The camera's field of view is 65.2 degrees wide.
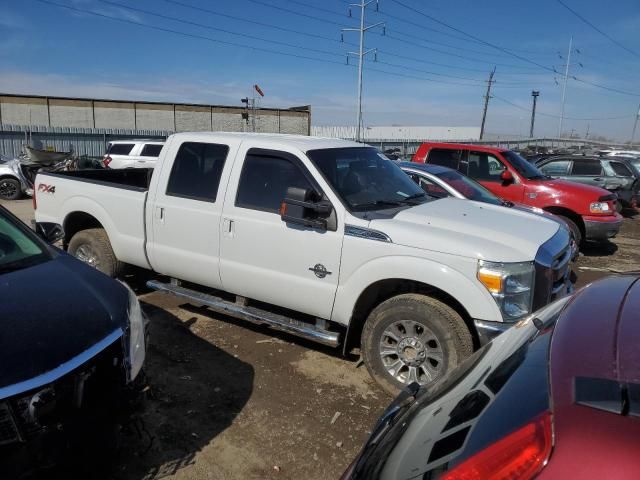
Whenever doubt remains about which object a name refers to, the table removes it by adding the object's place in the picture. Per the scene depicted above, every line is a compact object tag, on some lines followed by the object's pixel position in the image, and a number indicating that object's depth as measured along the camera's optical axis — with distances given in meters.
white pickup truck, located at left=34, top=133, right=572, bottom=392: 3.67
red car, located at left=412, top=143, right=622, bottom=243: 9.34
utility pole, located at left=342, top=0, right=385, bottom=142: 34.95
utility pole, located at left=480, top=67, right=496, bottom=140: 59.35
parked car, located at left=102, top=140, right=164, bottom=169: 17.28
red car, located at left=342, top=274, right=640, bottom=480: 1.08
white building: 60.16
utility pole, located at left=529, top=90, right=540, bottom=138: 67.00
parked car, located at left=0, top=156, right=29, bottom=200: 15.26
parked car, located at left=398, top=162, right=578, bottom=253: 7.37
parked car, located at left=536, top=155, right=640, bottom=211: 13.77
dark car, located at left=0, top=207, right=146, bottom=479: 2.20
